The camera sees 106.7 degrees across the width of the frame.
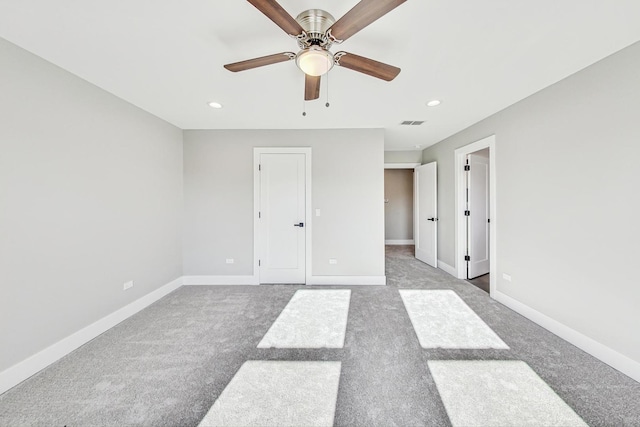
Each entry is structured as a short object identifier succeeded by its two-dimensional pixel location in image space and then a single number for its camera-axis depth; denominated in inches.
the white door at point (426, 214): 182.9
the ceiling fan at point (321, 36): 44.7
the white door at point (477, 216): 154.3
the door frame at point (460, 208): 152.3
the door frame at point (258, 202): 145.3
